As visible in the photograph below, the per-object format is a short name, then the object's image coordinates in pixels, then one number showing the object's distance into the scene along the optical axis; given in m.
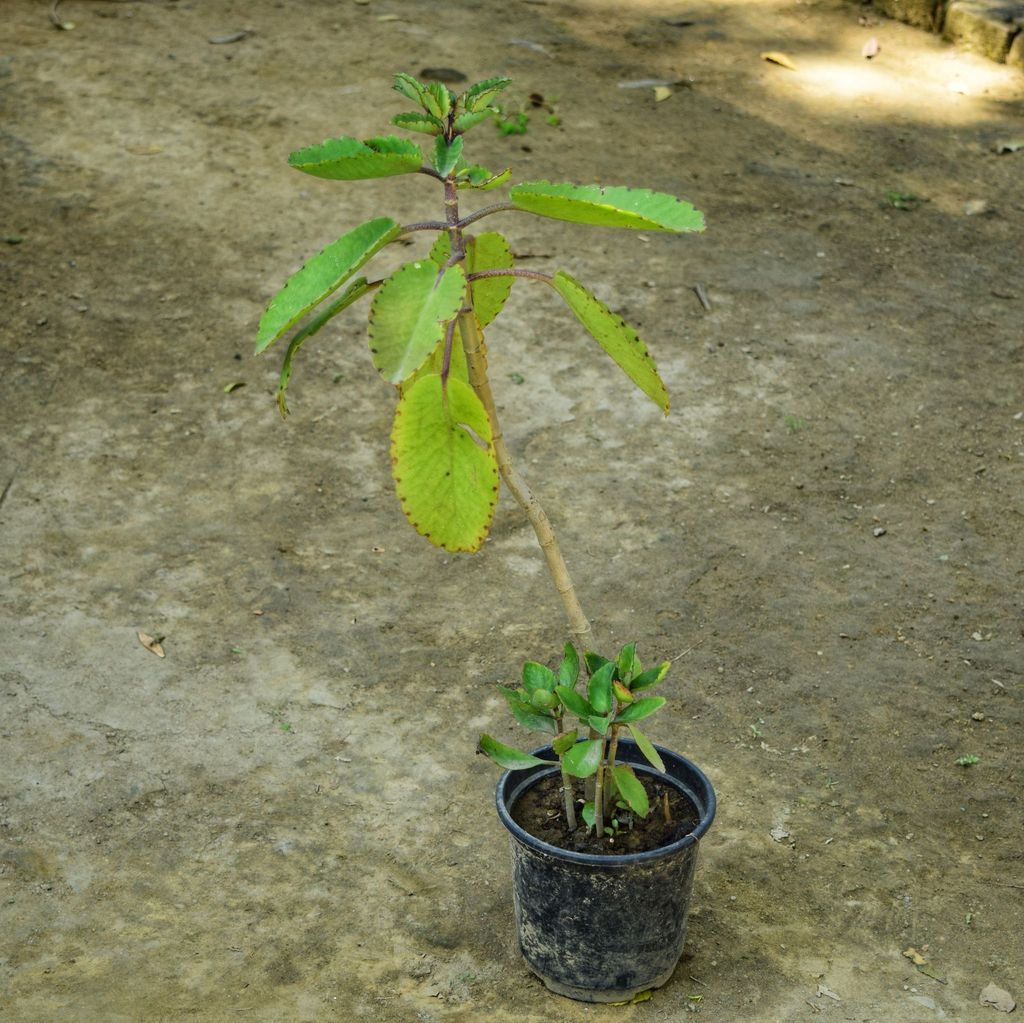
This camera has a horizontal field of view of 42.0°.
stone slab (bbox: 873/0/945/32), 6.69
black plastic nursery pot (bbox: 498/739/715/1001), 2.17
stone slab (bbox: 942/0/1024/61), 6.37
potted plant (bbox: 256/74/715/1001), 1.72
